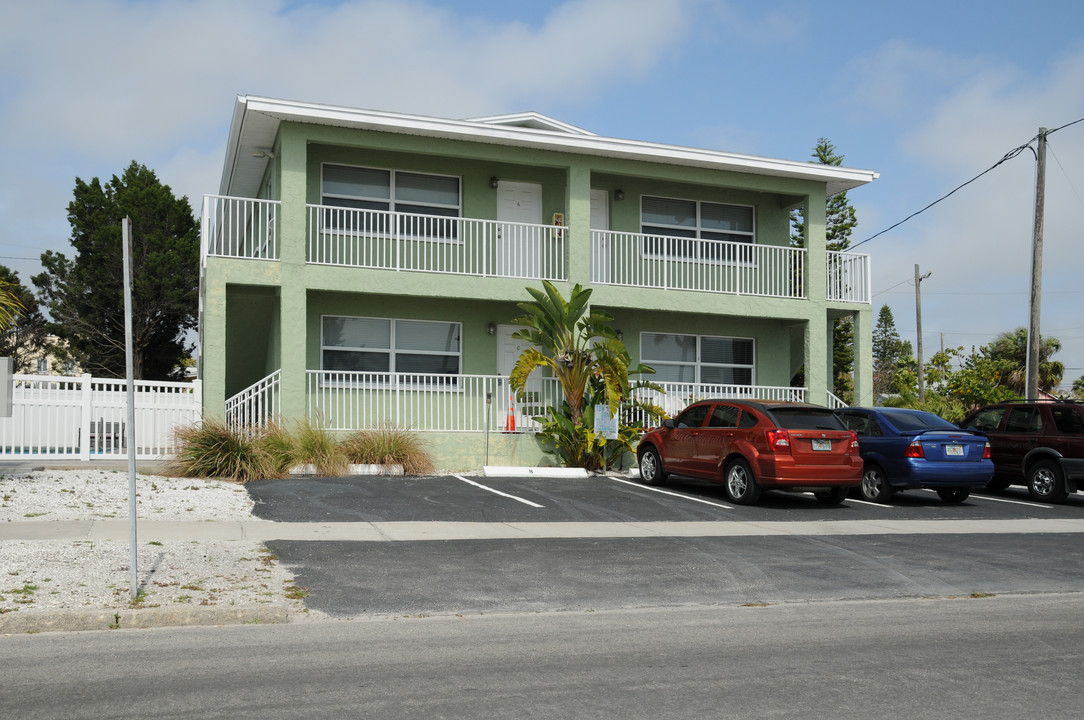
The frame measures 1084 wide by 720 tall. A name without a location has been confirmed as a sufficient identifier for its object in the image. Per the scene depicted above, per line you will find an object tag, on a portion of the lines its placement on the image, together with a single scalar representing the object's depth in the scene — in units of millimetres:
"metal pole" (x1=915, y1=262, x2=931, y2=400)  43875
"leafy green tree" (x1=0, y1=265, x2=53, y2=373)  38938
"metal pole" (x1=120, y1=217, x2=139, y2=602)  7543
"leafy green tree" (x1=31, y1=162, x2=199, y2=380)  35438
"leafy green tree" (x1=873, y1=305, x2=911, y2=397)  76625
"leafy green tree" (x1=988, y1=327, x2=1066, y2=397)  43625
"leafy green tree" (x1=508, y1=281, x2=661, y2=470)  18547
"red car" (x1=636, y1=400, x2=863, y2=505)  14531
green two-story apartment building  18250
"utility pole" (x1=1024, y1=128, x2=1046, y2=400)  22516
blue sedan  15797
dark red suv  16922
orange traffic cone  19438
